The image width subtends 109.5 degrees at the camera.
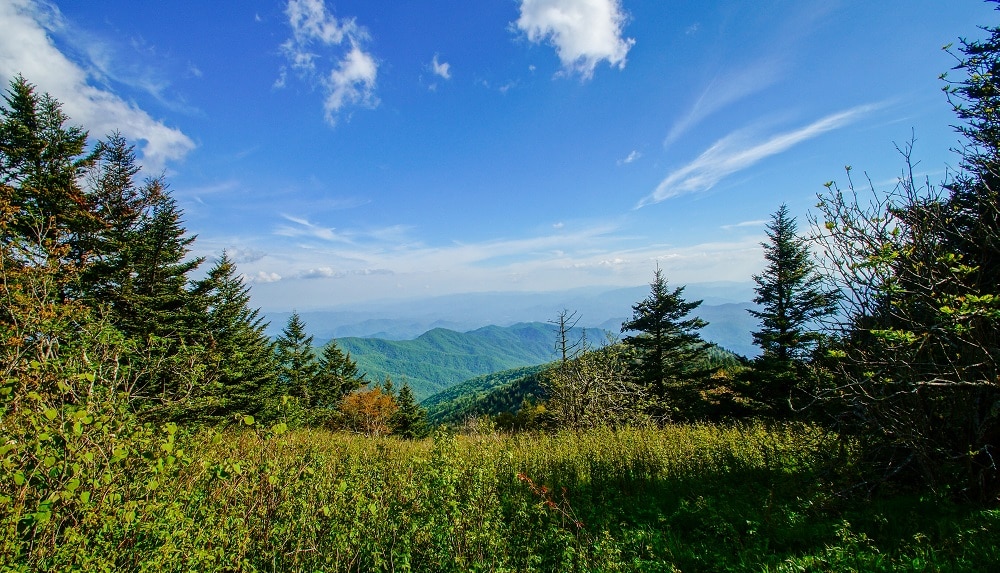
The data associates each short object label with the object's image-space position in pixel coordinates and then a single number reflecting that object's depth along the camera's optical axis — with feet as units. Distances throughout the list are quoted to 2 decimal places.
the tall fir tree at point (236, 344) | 65.92
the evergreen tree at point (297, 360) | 100.53
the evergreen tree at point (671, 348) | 80.33
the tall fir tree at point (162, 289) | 51.96
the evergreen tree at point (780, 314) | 61.87
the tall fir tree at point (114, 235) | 48.32
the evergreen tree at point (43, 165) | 41.96
